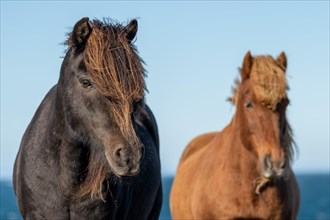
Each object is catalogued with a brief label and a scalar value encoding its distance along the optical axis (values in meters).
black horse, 9.45
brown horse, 13.34
